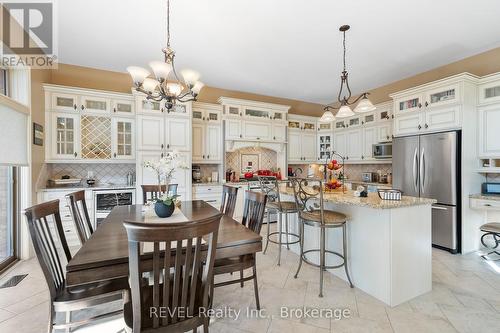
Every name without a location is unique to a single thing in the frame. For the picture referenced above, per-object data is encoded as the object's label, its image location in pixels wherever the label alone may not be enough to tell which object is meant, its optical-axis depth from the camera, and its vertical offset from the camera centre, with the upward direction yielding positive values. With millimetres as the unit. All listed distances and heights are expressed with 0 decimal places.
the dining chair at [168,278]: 1005 -584
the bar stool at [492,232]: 2917 -877
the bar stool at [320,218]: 2242 -543
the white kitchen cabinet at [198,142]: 4531 +489
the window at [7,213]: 2867 -627
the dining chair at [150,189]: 2912 -317
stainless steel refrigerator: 3213 -162
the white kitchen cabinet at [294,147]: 5547 +479
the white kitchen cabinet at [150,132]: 3840 +588
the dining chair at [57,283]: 1319 -782
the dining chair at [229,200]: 2533 -397
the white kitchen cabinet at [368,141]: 4727 +552
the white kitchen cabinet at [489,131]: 3145 +513
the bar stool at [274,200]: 2949 -487
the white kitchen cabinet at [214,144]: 4664 +469
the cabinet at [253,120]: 4754 +1033
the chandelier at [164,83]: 2075 +836
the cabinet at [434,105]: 3227 +972
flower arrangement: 1942 +16
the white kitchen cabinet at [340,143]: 5414 +584
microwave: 4340 +320
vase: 1870 -366
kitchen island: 2039 -782
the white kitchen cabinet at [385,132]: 4438 +690
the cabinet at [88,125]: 3559 +702
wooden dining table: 1208 -521
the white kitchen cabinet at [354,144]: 5049 +502
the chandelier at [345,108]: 2578 +705
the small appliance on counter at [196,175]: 4652 -191
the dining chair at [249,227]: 1847 -587
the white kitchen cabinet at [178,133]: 4035 +608
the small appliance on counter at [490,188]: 3141 -322
